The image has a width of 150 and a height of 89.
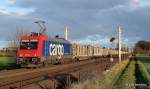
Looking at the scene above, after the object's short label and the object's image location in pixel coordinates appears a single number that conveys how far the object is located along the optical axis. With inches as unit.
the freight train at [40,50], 921.0
